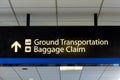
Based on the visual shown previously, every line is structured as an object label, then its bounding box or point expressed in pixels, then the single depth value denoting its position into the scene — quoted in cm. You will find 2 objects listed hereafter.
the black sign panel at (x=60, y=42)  422
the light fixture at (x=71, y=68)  826
